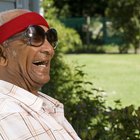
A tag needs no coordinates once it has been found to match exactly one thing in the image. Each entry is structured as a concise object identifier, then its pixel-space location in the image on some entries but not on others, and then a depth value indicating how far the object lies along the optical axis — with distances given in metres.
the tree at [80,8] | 41.50
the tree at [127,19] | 27.67
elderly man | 2.48
